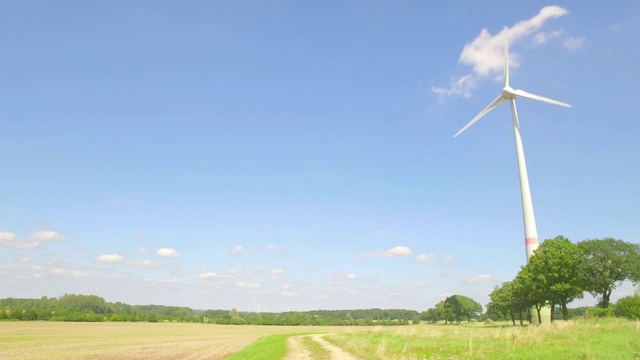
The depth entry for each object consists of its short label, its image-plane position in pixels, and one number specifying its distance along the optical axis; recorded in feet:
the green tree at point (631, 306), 175.22
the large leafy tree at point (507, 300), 331.77
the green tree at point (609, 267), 230.27
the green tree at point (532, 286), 236.22
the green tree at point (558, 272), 227.81
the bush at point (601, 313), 208.19
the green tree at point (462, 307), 590.96
